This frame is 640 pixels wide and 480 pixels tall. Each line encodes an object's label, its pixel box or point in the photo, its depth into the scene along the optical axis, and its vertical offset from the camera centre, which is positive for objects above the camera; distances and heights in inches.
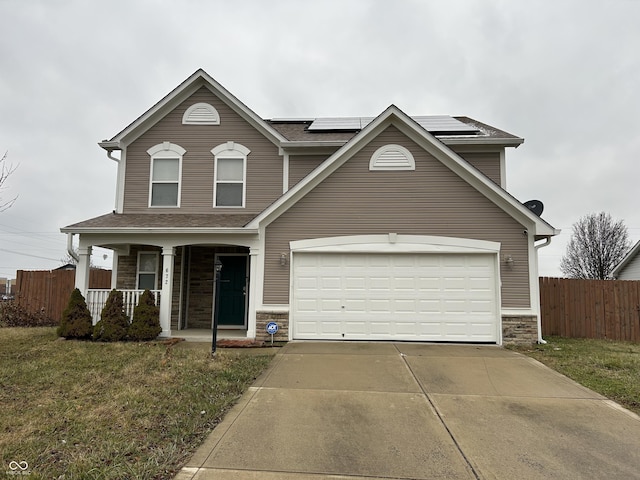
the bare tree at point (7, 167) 356.5 +103.7
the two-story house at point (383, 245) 340.5 +31.6
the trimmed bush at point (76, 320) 348.2 -44.0
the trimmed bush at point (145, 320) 345.7 -42.9
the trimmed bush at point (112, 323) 344.5 -45.7
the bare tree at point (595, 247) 1190.3 +117.6
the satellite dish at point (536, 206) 391.0 +80.8
